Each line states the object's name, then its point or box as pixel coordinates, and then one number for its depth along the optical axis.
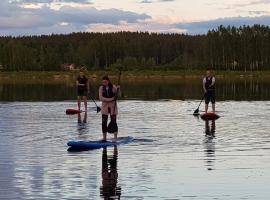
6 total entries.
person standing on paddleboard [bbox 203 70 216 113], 31.64
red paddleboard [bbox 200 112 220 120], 30.00
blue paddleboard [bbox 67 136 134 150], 19.30
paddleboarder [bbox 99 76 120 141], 20.55
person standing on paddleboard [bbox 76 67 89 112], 34.94
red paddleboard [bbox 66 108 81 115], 34.04
